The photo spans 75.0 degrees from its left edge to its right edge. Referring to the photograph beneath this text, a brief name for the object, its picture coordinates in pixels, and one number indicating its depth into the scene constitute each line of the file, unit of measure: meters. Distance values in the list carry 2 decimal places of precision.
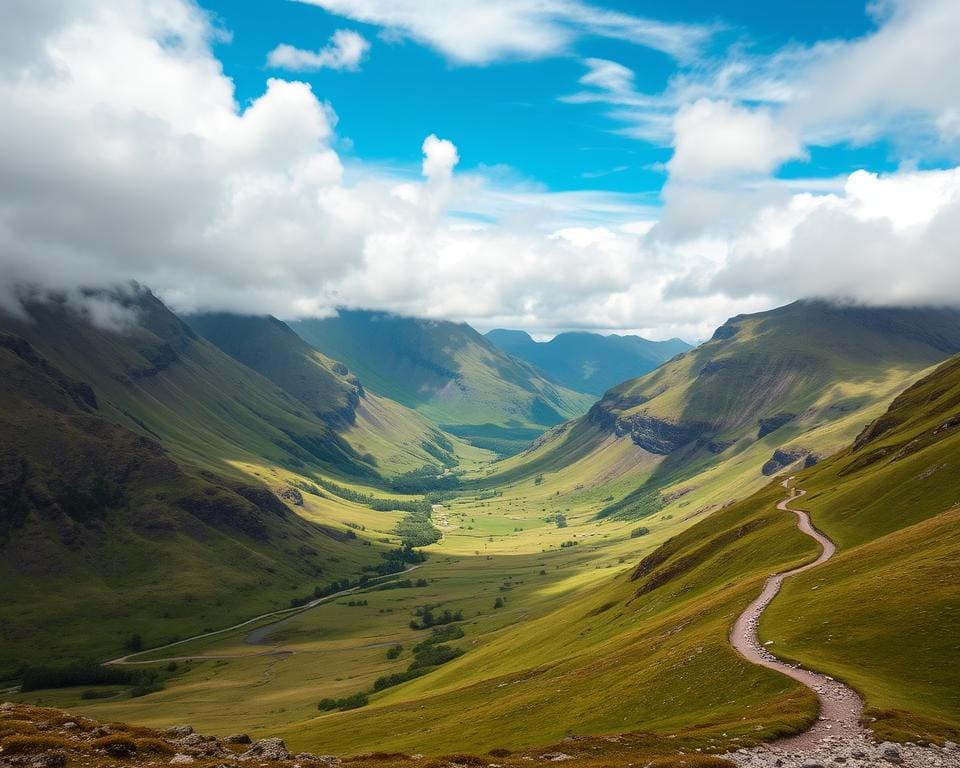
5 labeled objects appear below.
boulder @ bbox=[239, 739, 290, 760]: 52.34
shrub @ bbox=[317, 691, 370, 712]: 161.25
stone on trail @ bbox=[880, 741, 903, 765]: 39.25
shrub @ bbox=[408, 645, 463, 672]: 193.25
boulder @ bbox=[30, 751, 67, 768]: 42.78
